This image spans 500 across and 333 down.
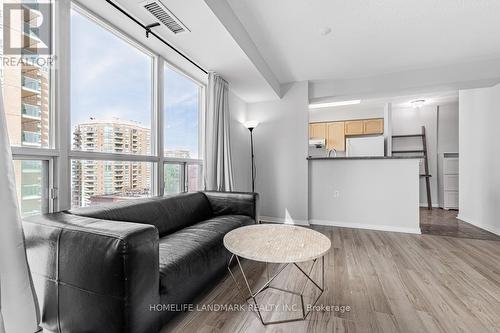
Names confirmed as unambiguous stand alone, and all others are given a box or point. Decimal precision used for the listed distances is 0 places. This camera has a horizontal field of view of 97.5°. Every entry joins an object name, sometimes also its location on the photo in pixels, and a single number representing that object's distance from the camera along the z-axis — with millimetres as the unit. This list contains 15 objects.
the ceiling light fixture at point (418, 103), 4867
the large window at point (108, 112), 1812
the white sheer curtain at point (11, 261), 1038
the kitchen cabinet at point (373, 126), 5161
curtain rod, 1787
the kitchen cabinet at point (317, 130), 5652
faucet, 5260
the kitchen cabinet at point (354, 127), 5289
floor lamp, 3781
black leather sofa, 1034
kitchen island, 3367
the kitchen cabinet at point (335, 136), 5422
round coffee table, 1279
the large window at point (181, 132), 2762
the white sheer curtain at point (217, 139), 2979
